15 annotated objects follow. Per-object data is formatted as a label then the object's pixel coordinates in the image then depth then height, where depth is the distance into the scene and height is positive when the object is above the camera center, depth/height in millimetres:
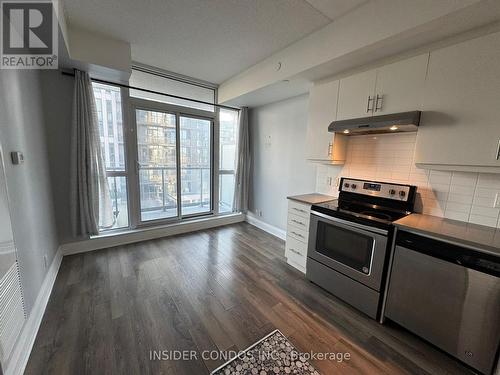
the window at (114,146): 2910 +70
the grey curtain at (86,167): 2537 -221
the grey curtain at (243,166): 4039 -197
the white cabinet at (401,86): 1701 +684
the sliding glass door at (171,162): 3293 -153
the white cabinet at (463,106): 1401 +442
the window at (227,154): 4141 +37
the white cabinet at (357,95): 1984 +672
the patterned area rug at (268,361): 1352 -1421
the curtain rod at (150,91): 2536 +960
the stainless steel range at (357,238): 1770 -749
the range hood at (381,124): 1699 +348
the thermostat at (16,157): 1467 -71
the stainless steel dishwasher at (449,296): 1276 -933
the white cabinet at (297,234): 2452 -955
